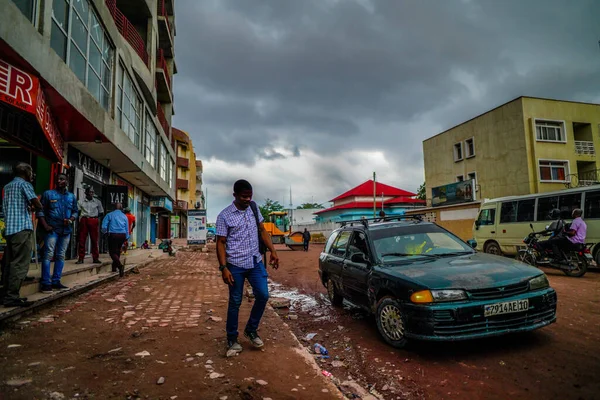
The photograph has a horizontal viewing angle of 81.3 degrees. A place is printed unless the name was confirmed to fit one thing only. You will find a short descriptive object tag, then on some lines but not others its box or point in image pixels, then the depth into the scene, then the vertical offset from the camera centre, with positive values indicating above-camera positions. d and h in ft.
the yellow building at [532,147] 78.62 +17.63
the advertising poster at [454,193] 84.17 +7.81
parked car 11.43 -2.30
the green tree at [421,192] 172.24 +16.06
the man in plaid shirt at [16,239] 14.10 -0.06
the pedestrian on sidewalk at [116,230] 27.12 +0.33
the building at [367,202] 161.68 +11.41
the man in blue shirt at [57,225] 17.79 +0.60
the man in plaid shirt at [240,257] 11.76 -0.89
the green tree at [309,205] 367.50 +24.83
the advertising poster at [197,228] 81.71 +1.00
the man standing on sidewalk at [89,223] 28.43 +1.03
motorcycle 30.17 -3.39
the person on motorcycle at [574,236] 29.89 -1.36
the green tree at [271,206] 313.53 +21.64
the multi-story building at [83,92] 18.34 +10.22
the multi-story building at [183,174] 148.15 +27.58
